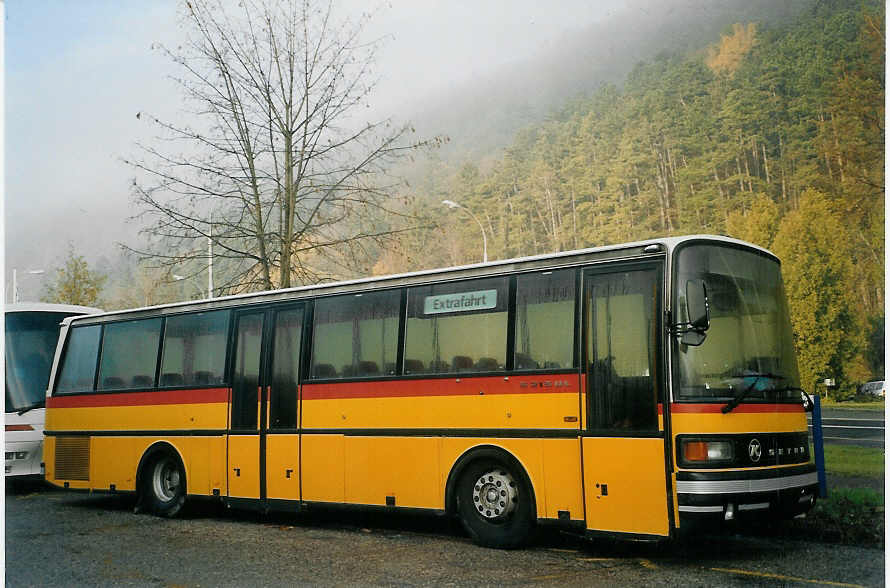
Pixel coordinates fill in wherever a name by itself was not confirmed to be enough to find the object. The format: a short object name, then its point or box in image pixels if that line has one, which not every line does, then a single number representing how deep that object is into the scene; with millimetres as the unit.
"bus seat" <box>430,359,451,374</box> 10180
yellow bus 8344
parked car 30844
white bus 15961
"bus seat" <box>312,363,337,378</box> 11383
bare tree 18984
